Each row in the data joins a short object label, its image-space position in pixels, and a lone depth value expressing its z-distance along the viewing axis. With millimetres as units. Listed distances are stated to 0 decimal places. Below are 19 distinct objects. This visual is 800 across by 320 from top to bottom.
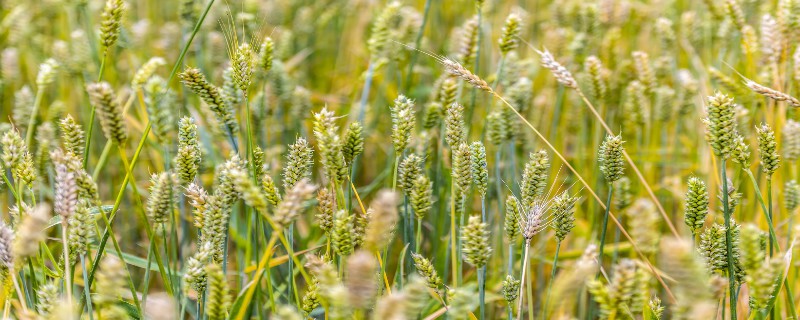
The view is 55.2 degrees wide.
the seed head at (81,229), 1203
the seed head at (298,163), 1285
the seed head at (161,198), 1225
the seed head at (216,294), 1029
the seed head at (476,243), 1158
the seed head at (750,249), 1038
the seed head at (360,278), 849
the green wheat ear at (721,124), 1238
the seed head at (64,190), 1103
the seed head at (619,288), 1010
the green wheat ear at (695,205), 1251
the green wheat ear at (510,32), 1657
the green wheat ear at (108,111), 1082
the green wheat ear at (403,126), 1336
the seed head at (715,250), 1256
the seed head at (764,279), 1050
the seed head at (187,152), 1261
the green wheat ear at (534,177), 1301
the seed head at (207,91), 1324
